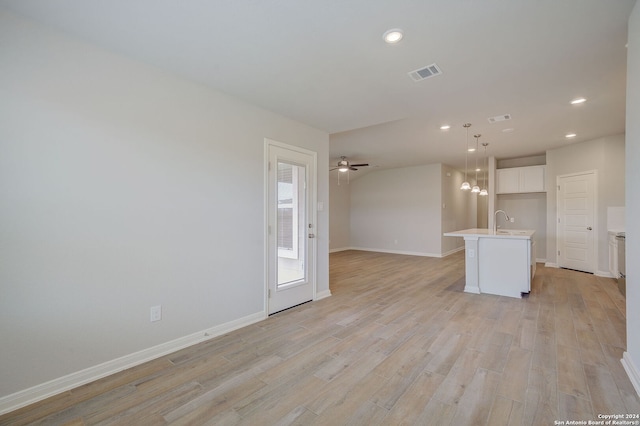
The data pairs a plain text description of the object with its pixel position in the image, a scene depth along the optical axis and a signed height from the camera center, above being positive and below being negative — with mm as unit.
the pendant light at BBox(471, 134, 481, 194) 5762 +525
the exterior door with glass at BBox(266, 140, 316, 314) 3449 -169
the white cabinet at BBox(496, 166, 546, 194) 6633 +871
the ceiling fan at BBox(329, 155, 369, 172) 6488 +1148
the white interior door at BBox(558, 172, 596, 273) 5555 -169
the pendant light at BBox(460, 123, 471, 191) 4430 +1476
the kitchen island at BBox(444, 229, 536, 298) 4082 -777
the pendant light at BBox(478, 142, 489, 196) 5805 +1436
